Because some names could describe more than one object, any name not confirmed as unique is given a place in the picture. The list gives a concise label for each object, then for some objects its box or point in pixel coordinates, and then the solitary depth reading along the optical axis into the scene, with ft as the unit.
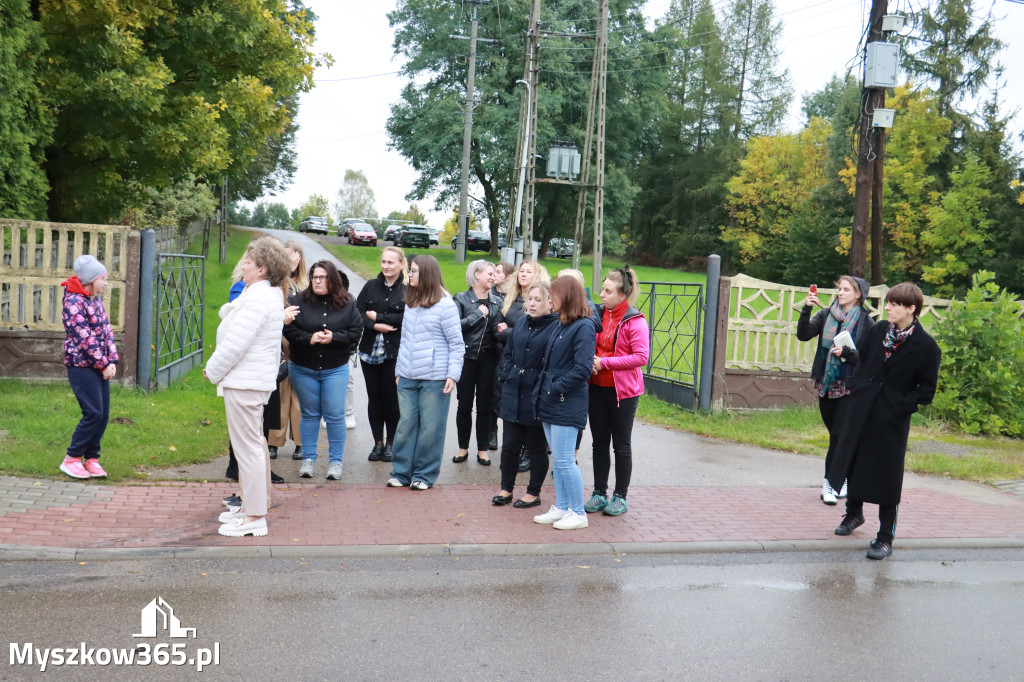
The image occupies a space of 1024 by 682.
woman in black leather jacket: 28.58
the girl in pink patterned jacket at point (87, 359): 23.81
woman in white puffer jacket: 19.97
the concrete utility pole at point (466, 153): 142.82
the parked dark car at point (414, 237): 179.73
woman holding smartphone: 26.63
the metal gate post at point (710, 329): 40.83
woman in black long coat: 22.08
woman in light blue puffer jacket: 25.23
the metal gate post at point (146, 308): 35.22
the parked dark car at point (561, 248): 196.24
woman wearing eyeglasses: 25.48
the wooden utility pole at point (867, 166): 44.32
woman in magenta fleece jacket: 23.49
